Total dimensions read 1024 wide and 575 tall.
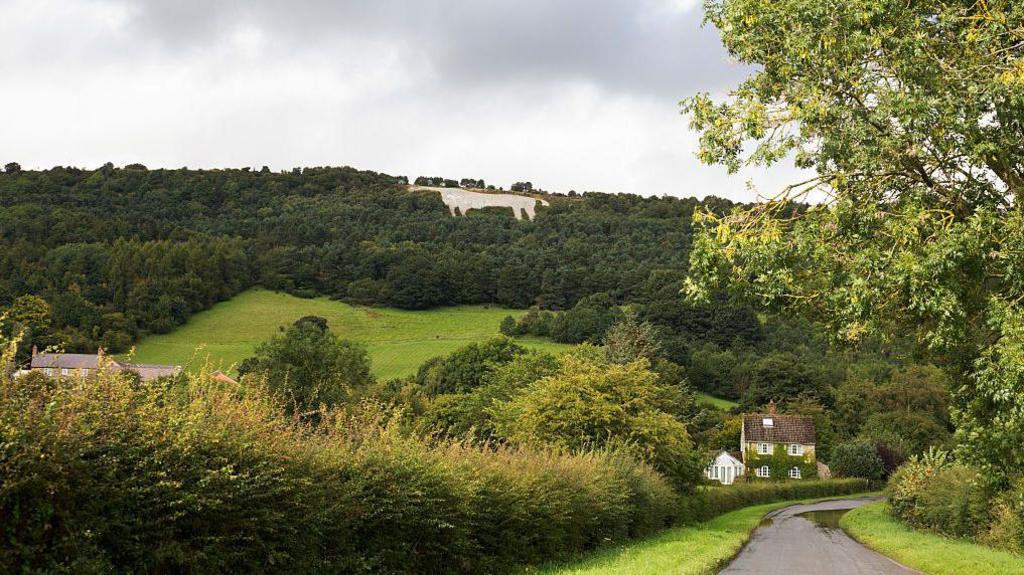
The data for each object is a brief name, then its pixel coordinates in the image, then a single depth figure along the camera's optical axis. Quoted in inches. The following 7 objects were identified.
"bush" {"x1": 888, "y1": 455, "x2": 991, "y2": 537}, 1263.5
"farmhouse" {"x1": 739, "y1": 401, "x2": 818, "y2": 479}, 3644.2
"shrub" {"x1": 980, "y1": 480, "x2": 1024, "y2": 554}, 1044.5
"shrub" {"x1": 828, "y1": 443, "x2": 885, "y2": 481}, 3444.9
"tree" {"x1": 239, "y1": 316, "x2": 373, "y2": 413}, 2716.5
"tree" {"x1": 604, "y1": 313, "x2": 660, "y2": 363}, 2363.4
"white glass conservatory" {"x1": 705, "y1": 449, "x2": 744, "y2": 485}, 3683.6
